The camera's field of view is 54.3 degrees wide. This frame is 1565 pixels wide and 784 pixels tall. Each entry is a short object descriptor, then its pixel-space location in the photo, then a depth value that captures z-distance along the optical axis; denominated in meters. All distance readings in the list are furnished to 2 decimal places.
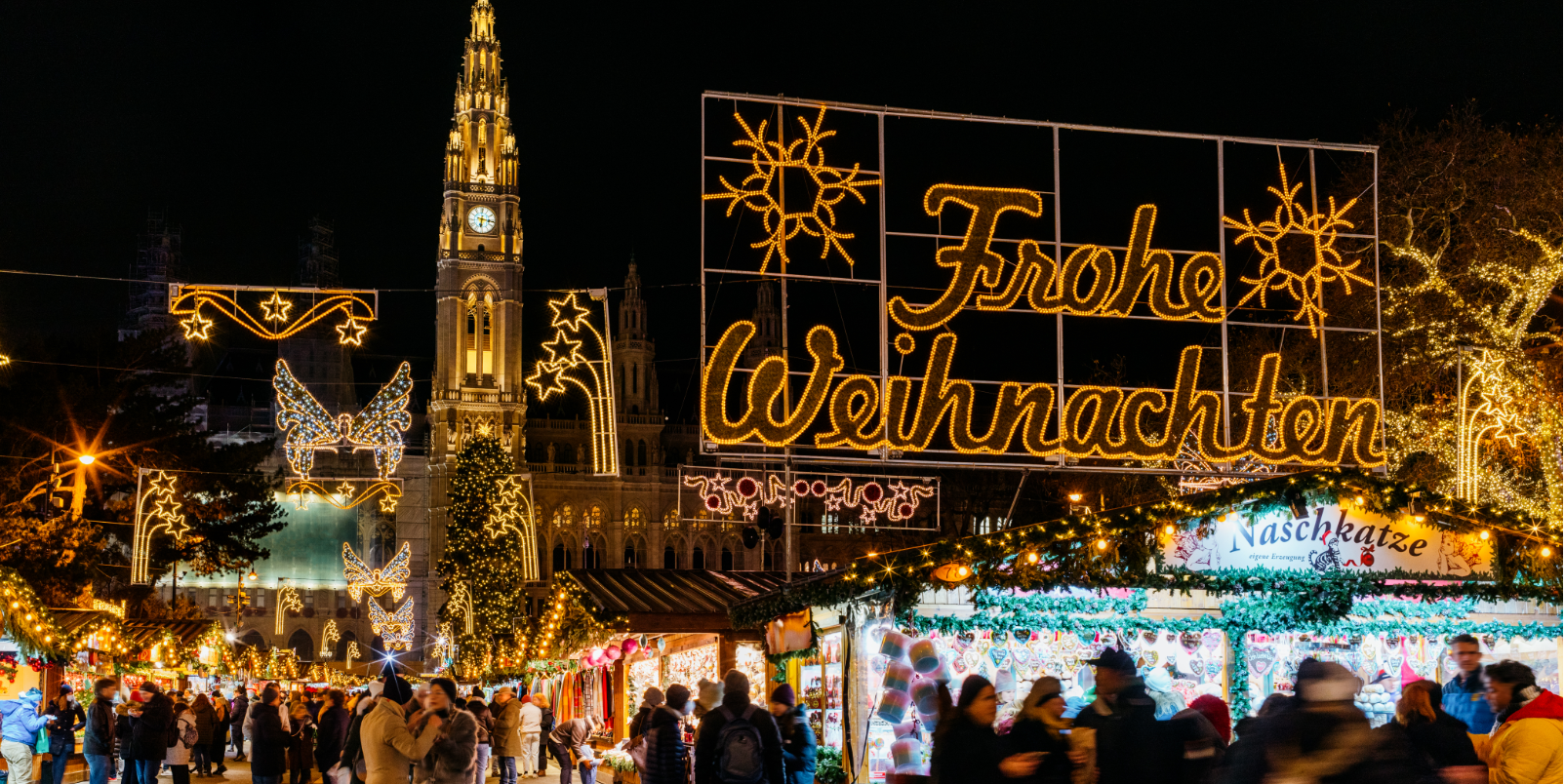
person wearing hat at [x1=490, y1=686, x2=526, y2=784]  17.03
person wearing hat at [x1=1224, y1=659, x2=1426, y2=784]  5.47
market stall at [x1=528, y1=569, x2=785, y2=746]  17.33
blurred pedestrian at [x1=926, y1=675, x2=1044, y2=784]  6.61
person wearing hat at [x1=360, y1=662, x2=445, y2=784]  8.99
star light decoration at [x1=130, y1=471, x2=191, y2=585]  26.06
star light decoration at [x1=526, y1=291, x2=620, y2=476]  18.30
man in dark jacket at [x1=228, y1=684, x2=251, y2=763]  30.33
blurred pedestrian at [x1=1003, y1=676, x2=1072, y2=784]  6.67
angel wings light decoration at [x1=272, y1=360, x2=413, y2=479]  30.94
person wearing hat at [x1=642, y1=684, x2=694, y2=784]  9.98
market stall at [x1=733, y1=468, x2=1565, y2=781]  11.54
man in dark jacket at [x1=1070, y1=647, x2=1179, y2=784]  6.49
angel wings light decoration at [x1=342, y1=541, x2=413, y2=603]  46.70
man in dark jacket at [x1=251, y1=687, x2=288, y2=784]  14.45
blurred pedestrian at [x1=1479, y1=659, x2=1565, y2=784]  7.48
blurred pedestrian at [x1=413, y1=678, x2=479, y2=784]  9.13
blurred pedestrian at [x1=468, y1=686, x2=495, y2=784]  14.72
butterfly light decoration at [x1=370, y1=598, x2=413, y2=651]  58.31
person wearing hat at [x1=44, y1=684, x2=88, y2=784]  16.27
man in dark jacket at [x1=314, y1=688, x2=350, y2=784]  15.19
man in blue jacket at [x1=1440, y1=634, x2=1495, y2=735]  9.27
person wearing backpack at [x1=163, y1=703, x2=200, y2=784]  17.77
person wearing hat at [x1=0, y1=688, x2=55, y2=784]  12.95
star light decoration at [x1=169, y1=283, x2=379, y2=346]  15.88
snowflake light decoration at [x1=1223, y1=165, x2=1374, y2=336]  16.80
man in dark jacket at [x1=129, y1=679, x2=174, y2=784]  16.00
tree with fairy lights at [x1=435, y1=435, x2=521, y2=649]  40.56
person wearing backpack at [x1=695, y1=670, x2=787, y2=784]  9.16
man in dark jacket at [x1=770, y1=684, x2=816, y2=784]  10.59
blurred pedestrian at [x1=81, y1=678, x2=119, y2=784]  15.77
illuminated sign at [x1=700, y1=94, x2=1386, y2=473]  15.12
